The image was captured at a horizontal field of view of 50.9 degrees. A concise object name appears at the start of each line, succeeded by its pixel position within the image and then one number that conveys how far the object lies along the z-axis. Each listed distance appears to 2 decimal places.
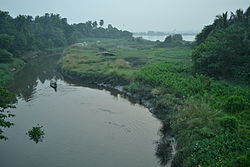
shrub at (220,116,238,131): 17.36
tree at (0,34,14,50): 51.06
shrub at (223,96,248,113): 21.07
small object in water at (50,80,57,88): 40.65
